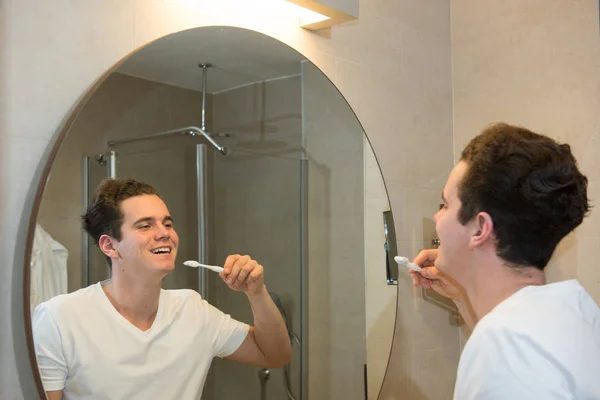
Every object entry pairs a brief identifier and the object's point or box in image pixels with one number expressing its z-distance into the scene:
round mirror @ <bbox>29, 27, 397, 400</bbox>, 0.90
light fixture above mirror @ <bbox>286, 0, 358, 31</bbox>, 1.22
